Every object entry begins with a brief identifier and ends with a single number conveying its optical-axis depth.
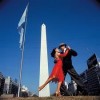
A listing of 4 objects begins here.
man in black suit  3.53
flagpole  6.89
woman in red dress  3.27
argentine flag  7.70
